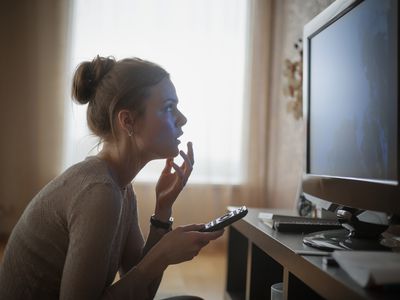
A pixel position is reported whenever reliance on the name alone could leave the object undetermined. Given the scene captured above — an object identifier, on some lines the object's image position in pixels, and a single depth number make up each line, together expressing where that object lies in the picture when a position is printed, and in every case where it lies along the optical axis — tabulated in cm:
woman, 75
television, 77
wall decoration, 236
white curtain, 285
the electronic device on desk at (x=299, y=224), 110
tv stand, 63
